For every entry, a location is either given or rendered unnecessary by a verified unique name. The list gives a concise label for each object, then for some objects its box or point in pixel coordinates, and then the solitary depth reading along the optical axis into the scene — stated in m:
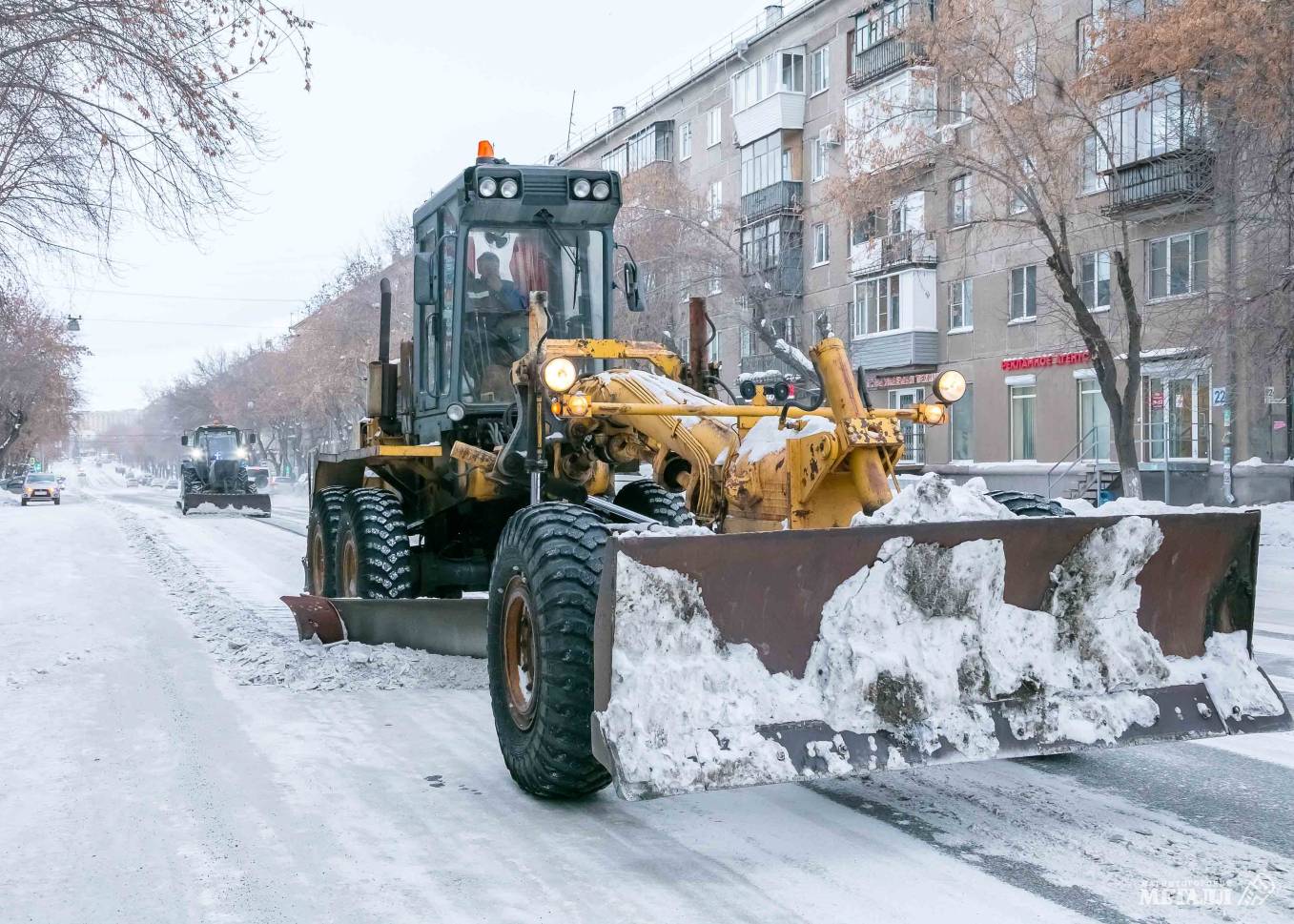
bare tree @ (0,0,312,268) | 10.53
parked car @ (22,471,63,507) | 50.22
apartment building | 23.44
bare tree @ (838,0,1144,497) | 18.94
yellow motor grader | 4.35
